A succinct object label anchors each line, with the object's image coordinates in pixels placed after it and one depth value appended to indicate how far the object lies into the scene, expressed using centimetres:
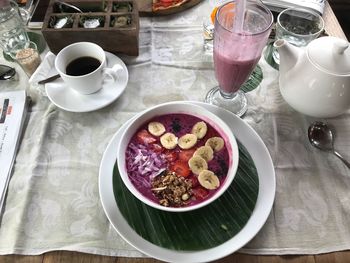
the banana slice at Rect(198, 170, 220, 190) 68
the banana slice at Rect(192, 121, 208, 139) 75
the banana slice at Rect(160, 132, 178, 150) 74
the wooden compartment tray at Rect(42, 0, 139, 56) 91
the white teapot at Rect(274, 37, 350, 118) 69
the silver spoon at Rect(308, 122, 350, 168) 80
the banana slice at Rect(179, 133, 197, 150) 74
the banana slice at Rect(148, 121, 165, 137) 76
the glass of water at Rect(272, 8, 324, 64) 93
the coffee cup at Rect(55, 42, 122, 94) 84
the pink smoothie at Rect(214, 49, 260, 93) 76
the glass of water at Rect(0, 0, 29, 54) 96
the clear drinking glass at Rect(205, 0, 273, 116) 72
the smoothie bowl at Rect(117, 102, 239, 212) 67
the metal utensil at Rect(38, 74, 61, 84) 87
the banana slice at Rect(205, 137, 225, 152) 73
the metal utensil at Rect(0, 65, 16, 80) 92
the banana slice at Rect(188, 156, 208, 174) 70
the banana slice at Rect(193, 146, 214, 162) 72
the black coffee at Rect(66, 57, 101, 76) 88
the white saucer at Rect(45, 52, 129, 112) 85
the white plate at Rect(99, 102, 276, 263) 62
